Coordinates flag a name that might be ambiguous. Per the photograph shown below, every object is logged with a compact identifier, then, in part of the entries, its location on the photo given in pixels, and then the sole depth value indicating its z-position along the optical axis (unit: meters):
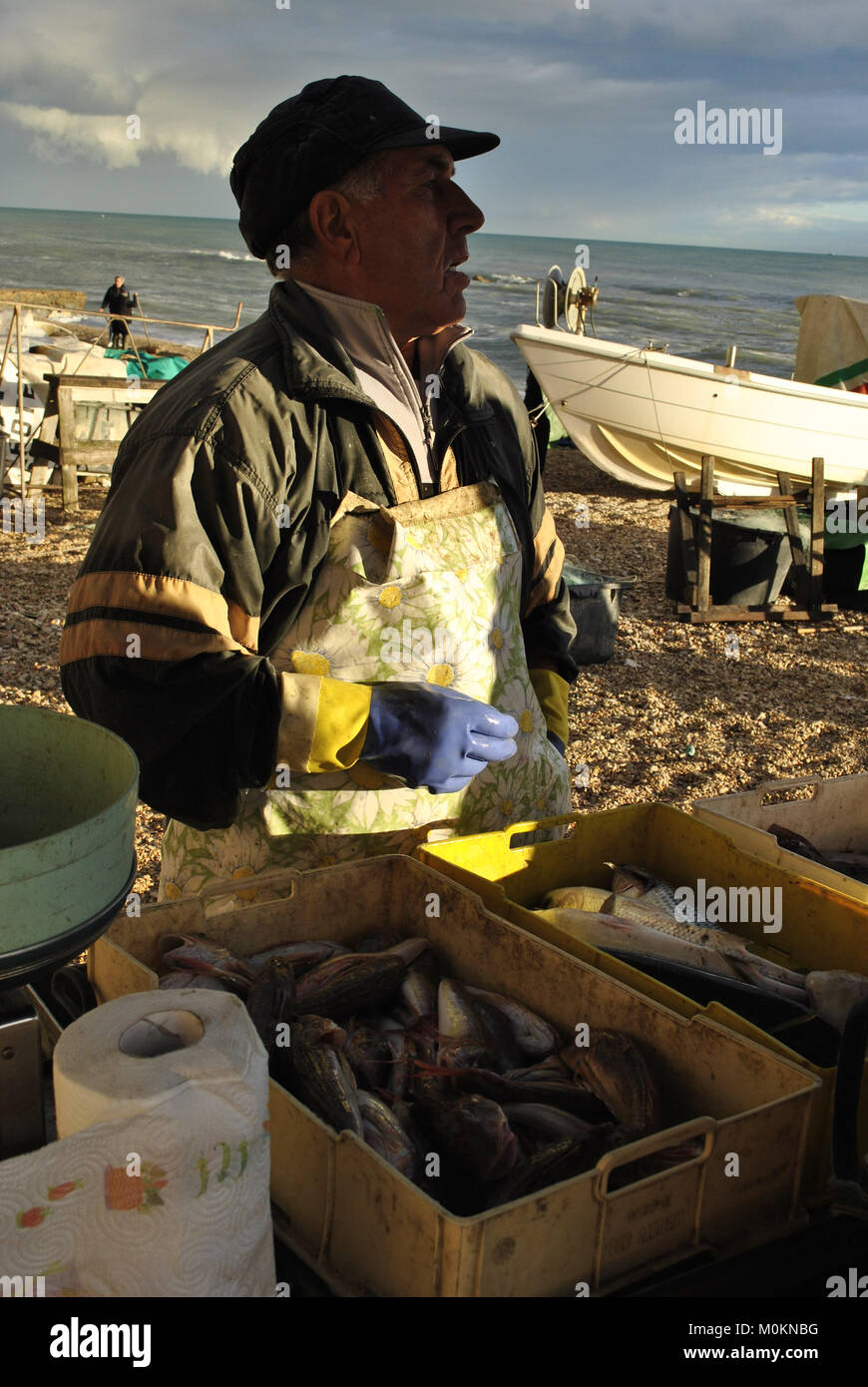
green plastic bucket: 1.04
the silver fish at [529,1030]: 1.87
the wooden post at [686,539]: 9.19
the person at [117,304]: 20.85
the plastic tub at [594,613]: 7.88
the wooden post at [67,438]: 10.84
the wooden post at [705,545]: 9.03
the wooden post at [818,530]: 9.15
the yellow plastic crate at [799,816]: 2.59
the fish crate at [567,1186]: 1.28
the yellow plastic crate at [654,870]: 2.02
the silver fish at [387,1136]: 1.57
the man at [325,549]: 1.99
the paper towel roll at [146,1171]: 0.99
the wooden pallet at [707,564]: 9.10
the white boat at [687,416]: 12.55
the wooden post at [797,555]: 9.40
